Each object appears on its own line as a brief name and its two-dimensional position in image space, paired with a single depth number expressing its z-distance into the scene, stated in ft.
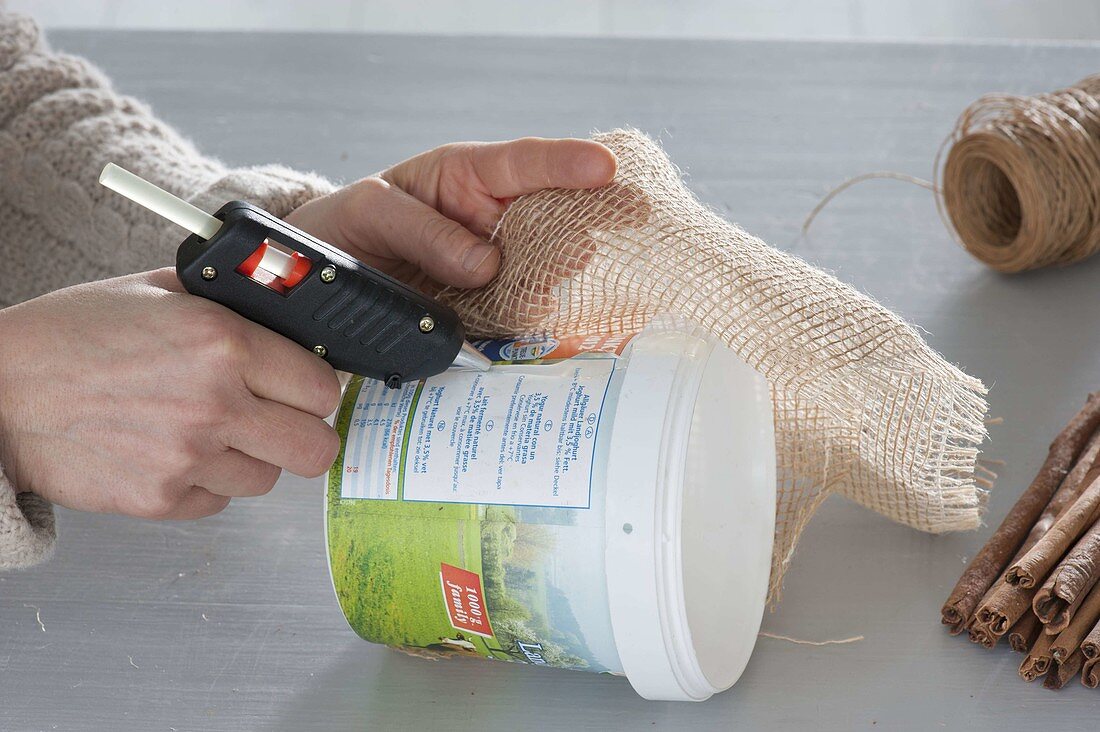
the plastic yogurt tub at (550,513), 2.80
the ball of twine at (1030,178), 3.59
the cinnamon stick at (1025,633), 2.97
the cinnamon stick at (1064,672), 2.93
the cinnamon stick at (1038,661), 2.93
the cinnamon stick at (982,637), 2.97
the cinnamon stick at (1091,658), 2.89
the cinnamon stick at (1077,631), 2.92
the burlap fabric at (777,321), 2.93
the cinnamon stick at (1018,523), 3.01
